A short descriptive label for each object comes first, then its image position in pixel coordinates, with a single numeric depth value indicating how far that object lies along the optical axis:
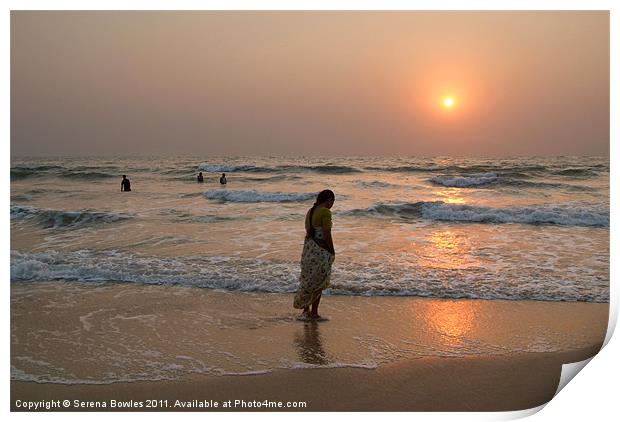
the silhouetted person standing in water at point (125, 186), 17.16
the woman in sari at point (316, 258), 4.83
